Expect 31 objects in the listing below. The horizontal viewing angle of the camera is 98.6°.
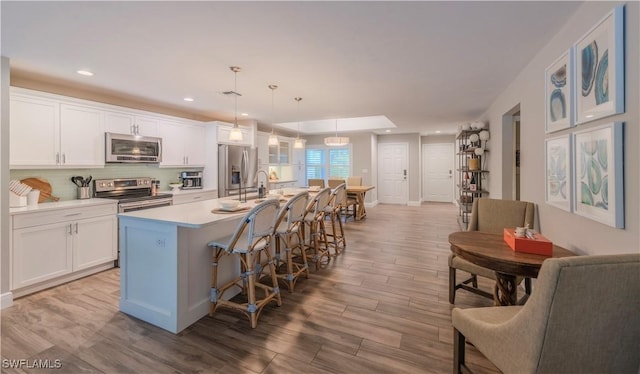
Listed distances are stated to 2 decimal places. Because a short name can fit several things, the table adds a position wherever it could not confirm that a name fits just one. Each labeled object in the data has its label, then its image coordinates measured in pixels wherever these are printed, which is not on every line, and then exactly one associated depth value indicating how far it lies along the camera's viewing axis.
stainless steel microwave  3.80
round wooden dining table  1.65
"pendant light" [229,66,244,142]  3.02
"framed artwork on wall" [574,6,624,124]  1.45
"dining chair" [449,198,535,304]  2.54
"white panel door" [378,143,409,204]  9.25
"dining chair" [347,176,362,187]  7.86
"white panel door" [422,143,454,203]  9.61
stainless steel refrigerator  5.28
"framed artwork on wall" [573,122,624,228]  1.47
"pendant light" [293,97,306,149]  5.14
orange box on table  1.78
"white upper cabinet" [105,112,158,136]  3.84
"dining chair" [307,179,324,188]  7.58
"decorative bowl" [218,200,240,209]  2.56
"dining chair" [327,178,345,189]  7.19
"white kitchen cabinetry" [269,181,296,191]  7.24
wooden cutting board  3.27
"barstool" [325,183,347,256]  4.17
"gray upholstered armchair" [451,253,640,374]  1.00
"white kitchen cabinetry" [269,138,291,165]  7.19
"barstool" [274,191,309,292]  2.72
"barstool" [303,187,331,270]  3.50
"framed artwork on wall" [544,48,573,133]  1.97
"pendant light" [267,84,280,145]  3.69
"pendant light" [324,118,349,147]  5.83
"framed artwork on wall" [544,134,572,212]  1.99
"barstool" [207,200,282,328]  2.16
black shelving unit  5.30
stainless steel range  3.71
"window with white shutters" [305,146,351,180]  9.13
